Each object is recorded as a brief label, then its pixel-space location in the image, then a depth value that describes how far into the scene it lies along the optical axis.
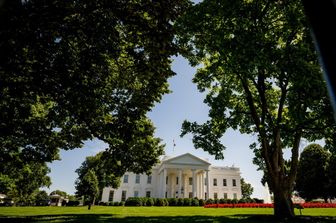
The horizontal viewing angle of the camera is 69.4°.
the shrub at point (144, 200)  45.58
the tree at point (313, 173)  47.59
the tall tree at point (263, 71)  11.44
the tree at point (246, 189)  99.19
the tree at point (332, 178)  44.66
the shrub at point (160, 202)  45.71
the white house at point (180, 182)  59.72
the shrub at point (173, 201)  45.58
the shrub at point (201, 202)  47.34
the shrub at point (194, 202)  45.79
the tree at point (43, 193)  109.64
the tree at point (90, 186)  27.03
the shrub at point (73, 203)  54.75
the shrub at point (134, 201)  45.37
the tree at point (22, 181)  25.43
